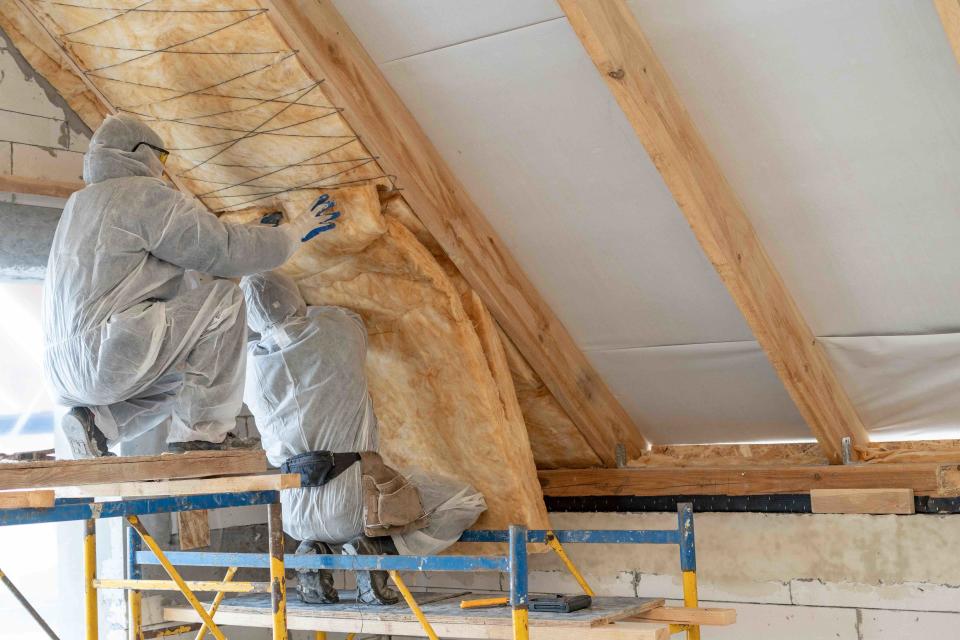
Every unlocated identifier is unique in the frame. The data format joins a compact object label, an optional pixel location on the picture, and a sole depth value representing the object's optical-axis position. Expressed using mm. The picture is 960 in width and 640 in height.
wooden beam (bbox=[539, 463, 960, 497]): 3723
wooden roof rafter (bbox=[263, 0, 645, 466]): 3248
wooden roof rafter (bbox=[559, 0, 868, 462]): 2799
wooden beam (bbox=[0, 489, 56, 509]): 2334
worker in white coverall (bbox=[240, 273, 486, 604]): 3654
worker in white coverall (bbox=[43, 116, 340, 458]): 2828
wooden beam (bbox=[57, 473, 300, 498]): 2666
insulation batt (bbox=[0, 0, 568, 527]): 3305
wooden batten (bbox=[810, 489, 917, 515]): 3730
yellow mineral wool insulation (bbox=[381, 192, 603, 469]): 3736
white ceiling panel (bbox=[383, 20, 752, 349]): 3207
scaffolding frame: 2828
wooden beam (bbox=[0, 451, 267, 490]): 2455
